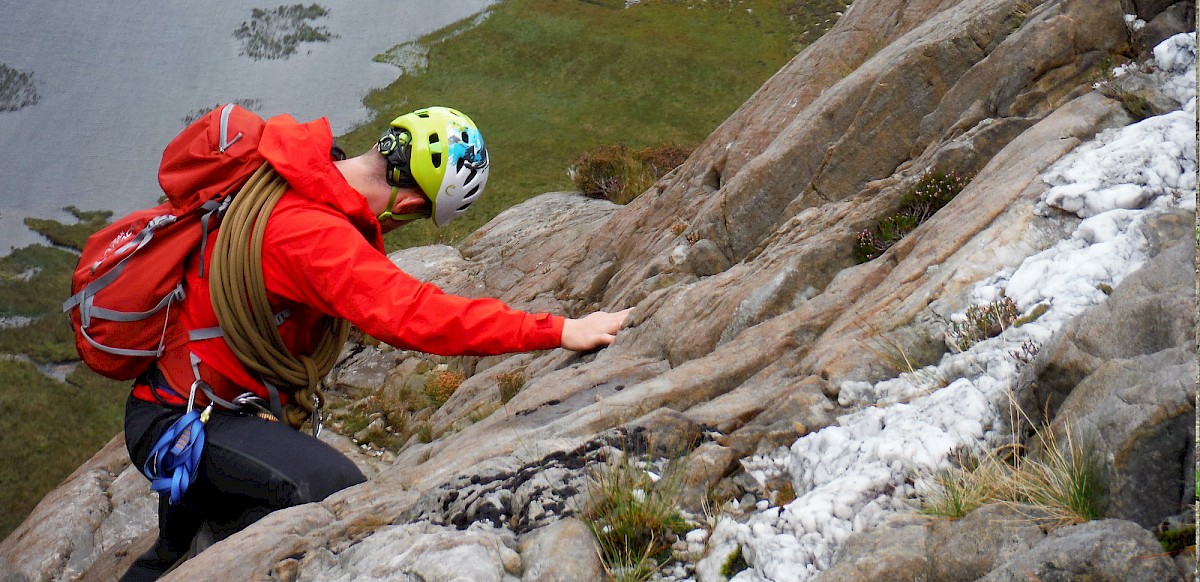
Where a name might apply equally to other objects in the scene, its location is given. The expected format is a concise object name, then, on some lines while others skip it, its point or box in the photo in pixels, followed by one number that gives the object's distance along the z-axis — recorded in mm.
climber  6176
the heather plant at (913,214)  8133
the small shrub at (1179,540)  2890
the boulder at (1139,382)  3303
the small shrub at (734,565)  4359
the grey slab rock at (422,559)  4590
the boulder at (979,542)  3439
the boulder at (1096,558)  2875
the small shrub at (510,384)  9824
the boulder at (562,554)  4539
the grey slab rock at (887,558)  3662
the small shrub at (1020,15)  10070
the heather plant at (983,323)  5211
